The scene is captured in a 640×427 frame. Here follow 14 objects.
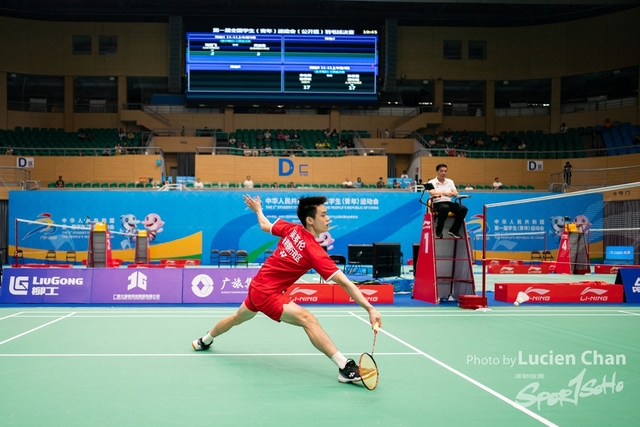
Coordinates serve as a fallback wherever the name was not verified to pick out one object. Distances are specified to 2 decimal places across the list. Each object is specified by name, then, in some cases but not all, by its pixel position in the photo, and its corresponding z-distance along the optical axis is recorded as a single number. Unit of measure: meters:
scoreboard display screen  35.62
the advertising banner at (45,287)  12.93
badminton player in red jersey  5.57
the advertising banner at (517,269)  24.60
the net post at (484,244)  12.34
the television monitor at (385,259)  16.64
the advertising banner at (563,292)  13.48
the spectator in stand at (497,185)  31.86
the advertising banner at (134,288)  13.05
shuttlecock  13.02
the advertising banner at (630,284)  13.83
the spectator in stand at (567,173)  32.12
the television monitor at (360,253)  20.64
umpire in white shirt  12.65
